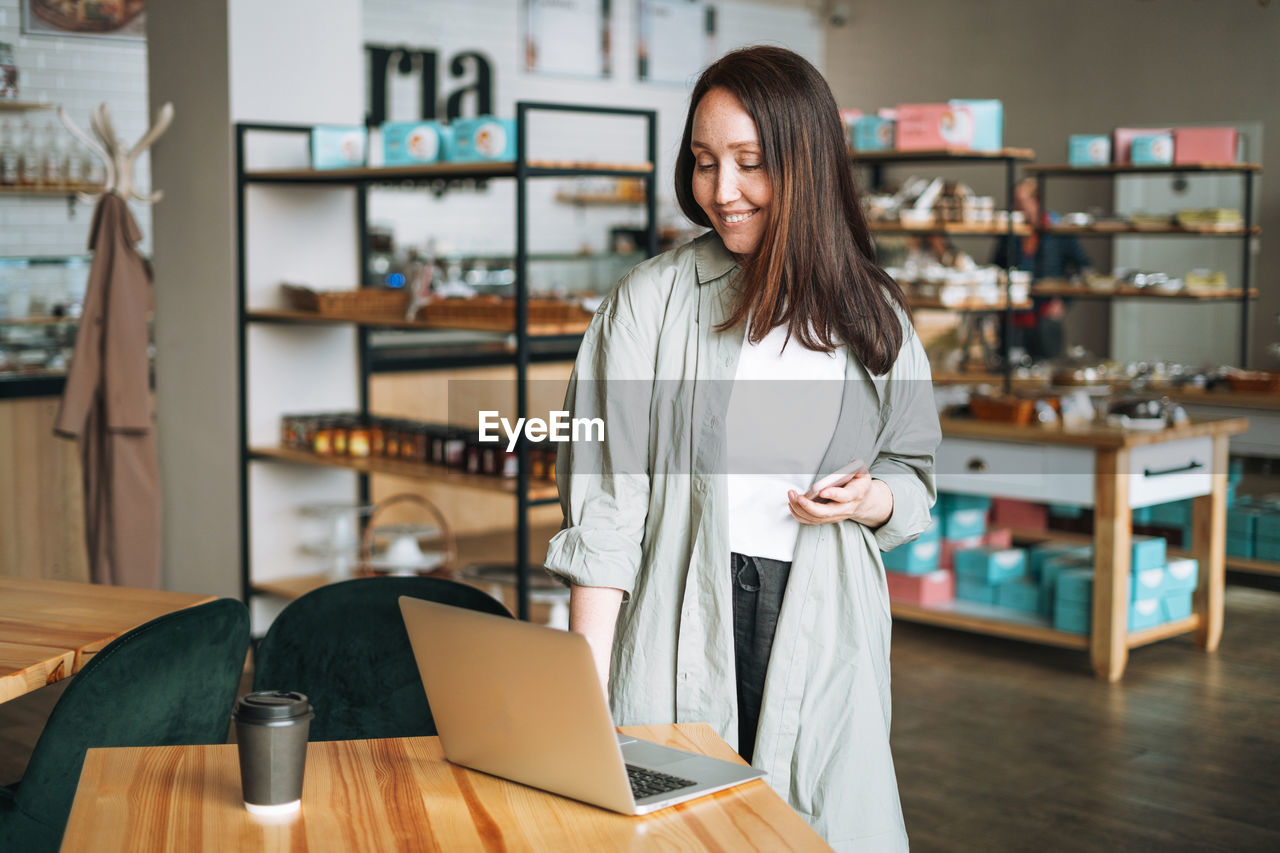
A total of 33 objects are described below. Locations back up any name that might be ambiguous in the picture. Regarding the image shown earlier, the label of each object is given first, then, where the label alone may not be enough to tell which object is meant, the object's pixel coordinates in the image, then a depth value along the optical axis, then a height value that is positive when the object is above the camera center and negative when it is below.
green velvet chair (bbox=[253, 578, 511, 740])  2.33 -0.57
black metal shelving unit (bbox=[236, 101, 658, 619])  3.84 +0.38
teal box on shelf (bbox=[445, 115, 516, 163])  3.95 +0.56
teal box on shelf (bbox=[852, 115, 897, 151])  5.45 +0.80
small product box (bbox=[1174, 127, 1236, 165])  6.26 +0.88
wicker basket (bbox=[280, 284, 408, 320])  4.40 +0.08
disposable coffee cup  1.42 -0.45
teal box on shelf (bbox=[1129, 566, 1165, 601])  4.74 -0.88
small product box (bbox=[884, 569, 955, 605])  5.16 -0.98
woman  1.63 -0.18
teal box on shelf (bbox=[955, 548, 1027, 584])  5.08 -0.88
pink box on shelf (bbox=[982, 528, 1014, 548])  5.39 -0.82
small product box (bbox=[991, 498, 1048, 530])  5.86 -0.79
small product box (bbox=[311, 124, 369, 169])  4.41 +0.59
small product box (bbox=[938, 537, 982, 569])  5.29 -0.85
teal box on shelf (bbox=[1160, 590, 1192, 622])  4.87 -0.99
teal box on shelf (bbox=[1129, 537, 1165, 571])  4.74 -0.78
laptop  1.36 -0.41
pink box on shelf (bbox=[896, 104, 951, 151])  5.23 +0.80
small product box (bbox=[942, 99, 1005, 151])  5.23 +0.81
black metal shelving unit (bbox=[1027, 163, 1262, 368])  6.25 +0.69
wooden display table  4.55 -0.54
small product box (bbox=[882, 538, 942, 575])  5.12 -0.86
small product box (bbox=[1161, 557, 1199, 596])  4.86 -0.87
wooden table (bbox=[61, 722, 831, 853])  1.37 -0.52
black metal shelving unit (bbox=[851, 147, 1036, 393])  5.08 +0.67
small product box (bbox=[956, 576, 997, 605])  5.12 -0.99
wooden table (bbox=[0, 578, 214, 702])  2.13 -0.52
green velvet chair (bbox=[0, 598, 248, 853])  2.02 -0.58
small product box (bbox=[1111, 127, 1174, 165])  6.33 +0.89
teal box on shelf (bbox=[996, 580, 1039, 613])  4.98 -0.98
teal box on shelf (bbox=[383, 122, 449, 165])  4.17 +0.58
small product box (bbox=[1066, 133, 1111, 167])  6.39 +0.86
